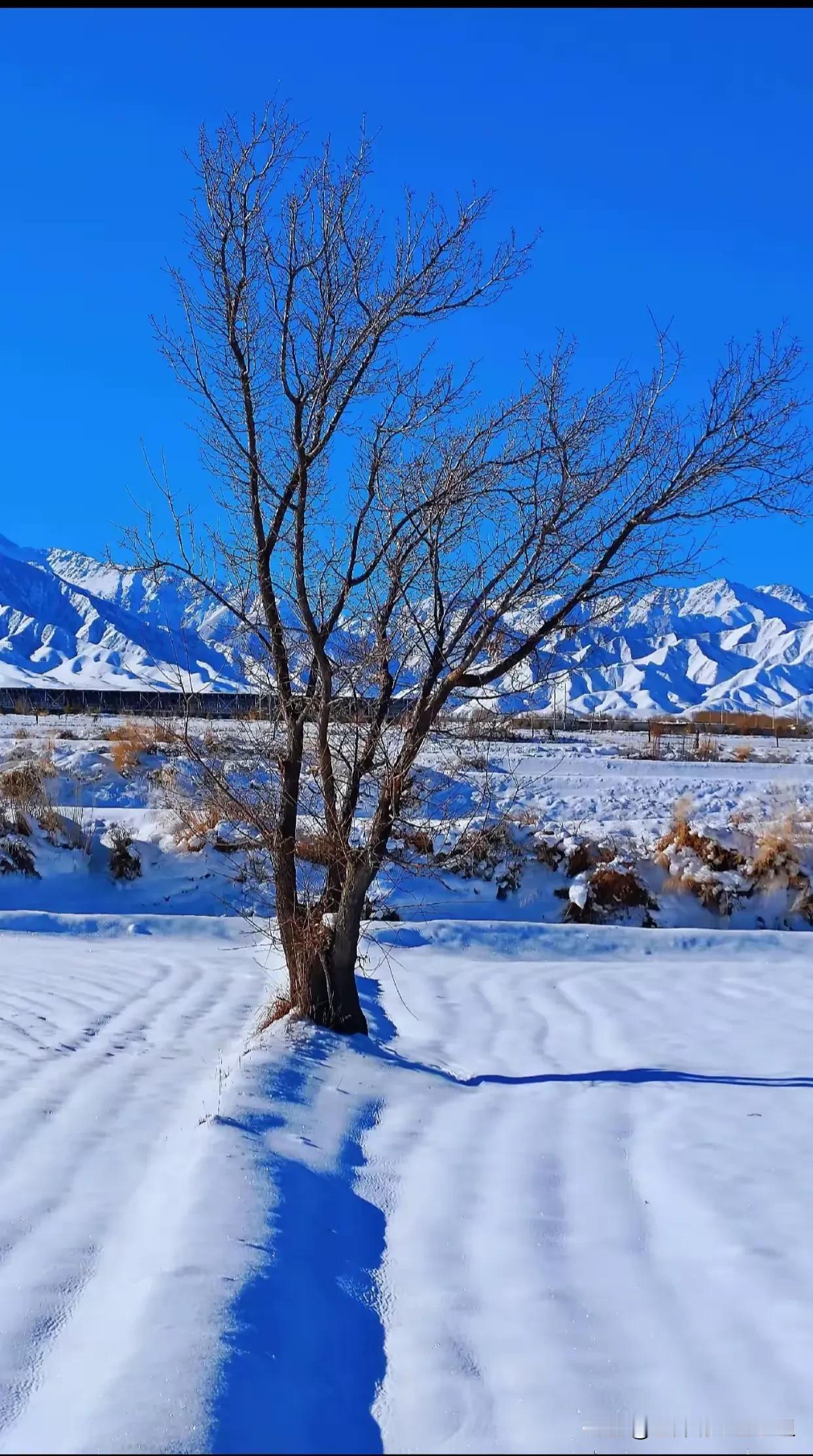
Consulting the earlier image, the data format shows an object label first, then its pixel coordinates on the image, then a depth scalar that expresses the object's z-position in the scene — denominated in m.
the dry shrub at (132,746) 18.17
